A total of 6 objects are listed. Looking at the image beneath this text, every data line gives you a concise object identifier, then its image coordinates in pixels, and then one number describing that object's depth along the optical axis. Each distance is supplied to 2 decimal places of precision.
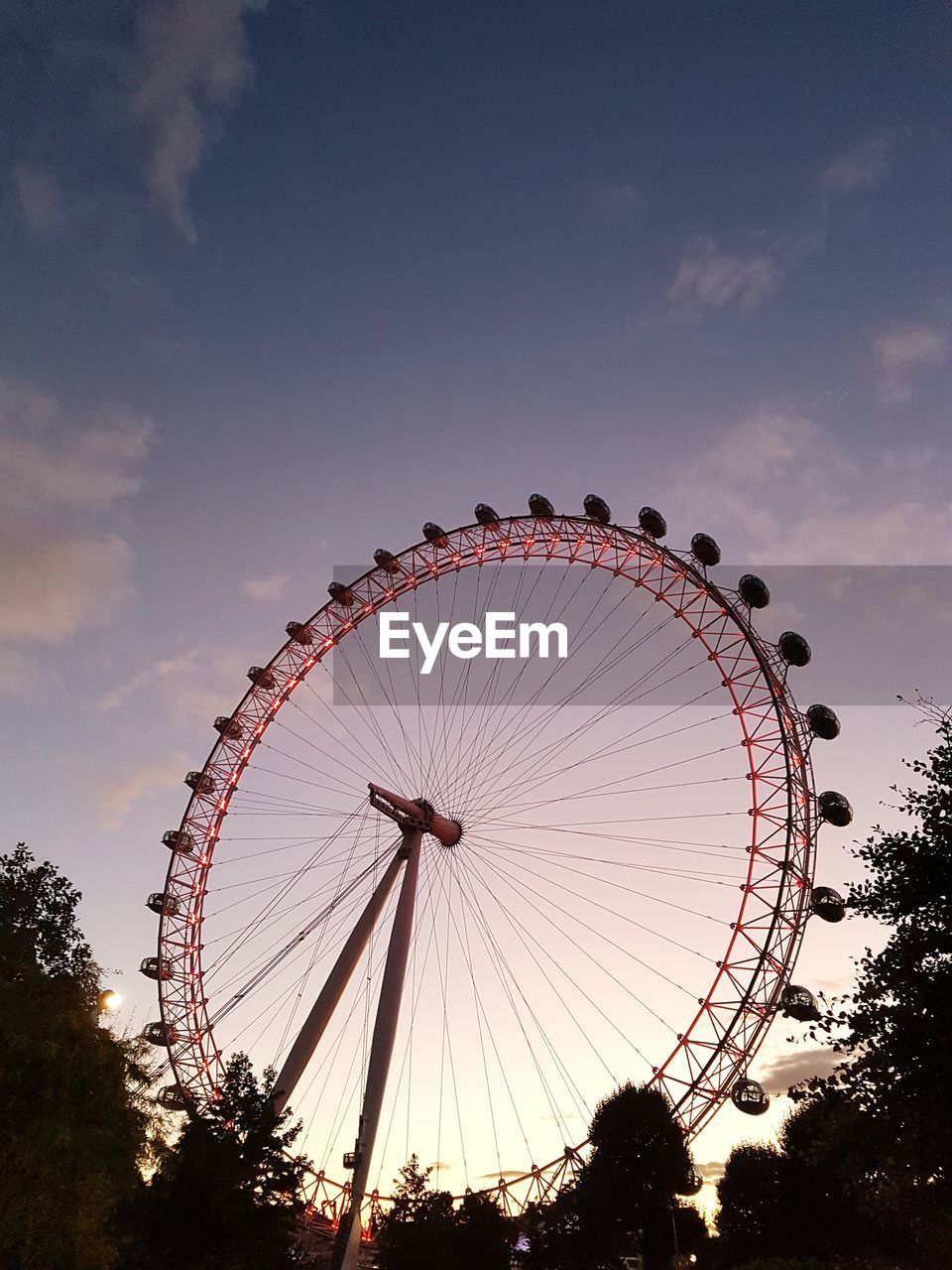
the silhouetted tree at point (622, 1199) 36.25
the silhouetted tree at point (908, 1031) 13.40
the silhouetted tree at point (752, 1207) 42.59
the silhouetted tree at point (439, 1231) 34.03
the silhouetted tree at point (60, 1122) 17.61
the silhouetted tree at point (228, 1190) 21.66
